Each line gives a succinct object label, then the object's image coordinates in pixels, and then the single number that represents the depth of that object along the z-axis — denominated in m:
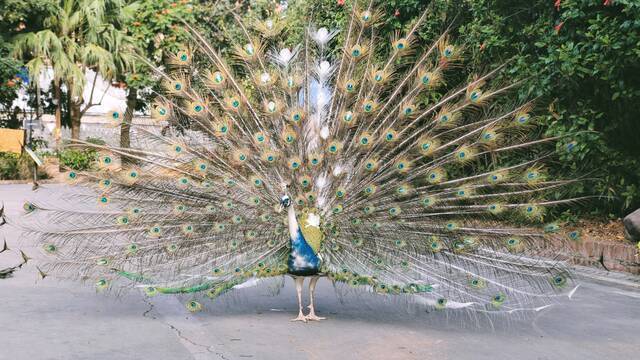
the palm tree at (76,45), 32.38
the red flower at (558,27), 11.72
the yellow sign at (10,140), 27.28
